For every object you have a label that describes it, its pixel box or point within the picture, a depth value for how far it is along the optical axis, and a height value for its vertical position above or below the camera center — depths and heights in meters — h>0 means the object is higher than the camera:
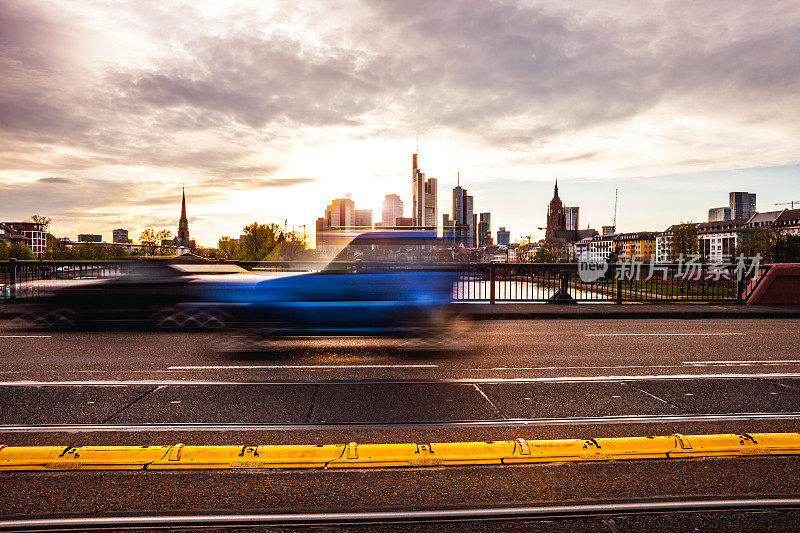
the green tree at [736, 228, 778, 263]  85.55 +1.07
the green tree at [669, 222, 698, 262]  114.69 +2.03
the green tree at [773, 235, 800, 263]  75.44 -0.03
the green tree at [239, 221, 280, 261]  62.75 +1.37
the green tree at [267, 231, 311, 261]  58.11 +0.84
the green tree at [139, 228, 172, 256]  126.94 +3.80
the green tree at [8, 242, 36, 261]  102.56 +0.31
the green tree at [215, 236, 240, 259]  90.70 +0.88
